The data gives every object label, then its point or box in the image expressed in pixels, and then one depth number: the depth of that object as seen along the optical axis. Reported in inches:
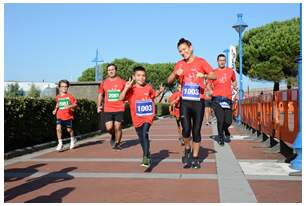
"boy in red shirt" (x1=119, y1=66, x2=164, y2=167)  231.7
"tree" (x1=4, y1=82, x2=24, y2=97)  2719.4
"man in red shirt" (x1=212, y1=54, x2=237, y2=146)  325.2
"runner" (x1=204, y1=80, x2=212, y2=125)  328.0
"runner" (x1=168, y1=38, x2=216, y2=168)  222.4
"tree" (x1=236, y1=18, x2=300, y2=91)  1519.1
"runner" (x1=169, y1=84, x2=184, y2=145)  341.3
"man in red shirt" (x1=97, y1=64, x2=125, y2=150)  320.3
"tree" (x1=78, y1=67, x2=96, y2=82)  2878.9
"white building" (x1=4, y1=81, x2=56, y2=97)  3383.3
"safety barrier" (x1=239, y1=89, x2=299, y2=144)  235.0
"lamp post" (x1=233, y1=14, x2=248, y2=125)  690.8
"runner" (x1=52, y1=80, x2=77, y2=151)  326.9
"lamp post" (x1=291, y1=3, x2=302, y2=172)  212.5
